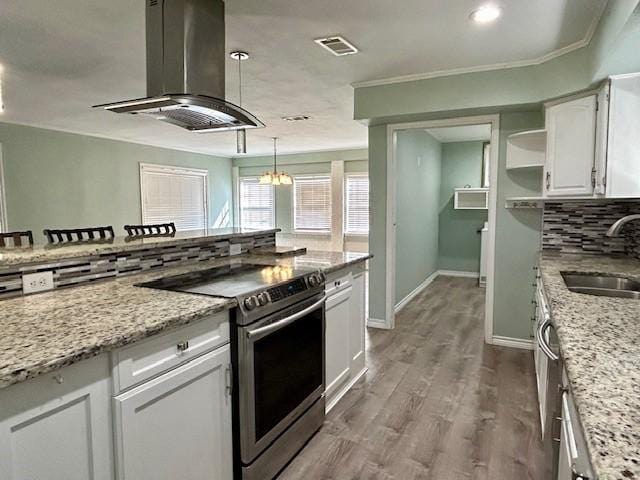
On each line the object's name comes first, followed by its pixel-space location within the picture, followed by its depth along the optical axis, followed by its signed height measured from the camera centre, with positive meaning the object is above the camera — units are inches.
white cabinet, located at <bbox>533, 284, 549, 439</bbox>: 81.4 -36.0
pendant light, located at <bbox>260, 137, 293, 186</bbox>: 256.4 +19.5
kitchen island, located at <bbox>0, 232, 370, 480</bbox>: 41.8 -21.5
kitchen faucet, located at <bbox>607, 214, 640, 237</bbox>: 82.4 -3.2
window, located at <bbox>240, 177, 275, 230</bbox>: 357.4 +5.4
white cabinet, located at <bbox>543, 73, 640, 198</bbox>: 96.3 +17.2
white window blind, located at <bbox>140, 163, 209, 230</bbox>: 283.3 +10.3
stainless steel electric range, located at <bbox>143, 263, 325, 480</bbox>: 69.4 -28.4
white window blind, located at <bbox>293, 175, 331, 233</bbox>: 333.7 +4.4
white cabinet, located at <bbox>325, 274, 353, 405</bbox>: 101.4 -33.9
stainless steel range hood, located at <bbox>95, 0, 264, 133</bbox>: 74.8 +28.3
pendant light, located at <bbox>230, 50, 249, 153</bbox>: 115.0 +44.7
